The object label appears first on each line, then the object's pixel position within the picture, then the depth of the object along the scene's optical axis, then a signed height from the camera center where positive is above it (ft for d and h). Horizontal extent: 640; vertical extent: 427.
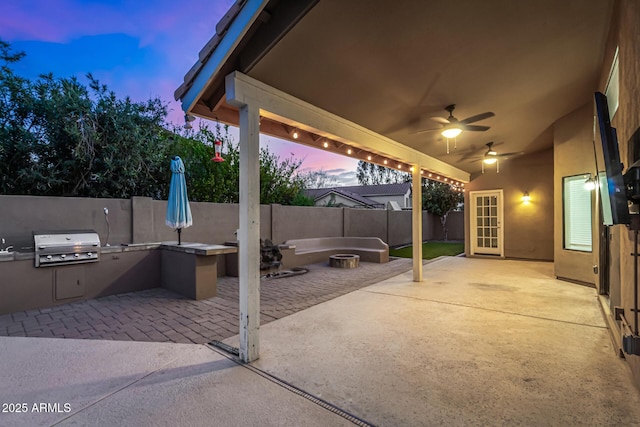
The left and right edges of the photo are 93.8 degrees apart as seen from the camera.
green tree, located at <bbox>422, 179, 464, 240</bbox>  53.47 +3.21
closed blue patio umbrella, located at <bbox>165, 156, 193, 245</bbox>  17.78 +1.01
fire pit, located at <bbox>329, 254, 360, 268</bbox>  25.88 -3.83
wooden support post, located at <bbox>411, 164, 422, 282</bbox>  20.26 -1.01
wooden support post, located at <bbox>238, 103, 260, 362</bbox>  9.22 -0.33
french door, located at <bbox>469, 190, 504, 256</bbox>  30.89 -0.66
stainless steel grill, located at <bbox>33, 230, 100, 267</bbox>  14.21 -1.36
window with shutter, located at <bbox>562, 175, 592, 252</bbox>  18.89 +0.14
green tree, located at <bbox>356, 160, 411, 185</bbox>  108.27 +15.60
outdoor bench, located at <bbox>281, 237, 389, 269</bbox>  26.94 -3.16
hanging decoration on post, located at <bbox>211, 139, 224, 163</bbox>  14.87 +3.09
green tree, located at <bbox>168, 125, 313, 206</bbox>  29.45 +5.37
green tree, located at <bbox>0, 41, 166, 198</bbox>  19.88 +5.72
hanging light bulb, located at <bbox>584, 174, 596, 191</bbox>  17.31 +1.91
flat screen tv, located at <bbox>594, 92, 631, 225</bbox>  5.73 +0.72
